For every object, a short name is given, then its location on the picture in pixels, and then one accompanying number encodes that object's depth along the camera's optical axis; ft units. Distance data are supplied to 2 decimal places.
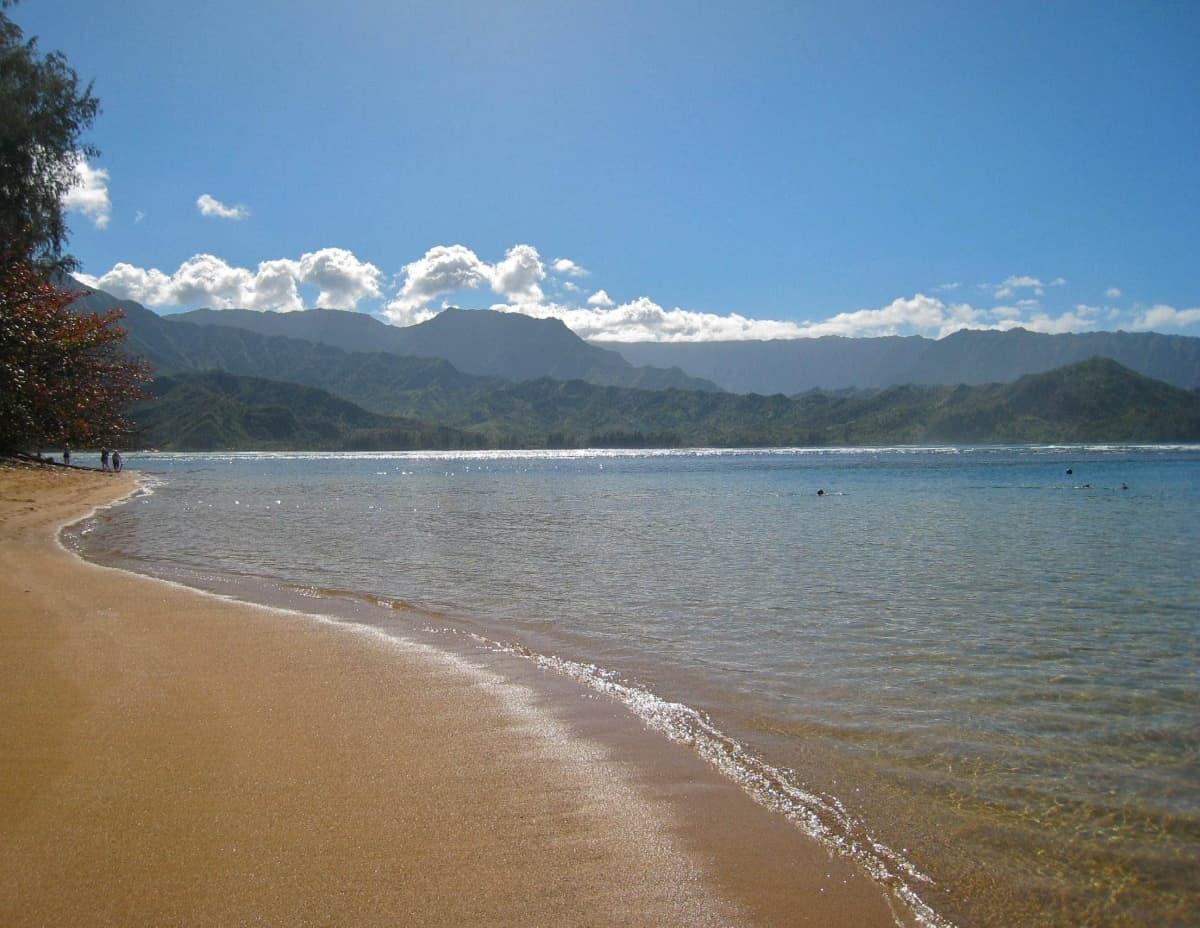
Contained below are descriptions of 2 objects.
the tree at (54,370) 99.86
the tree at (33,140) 114.76
